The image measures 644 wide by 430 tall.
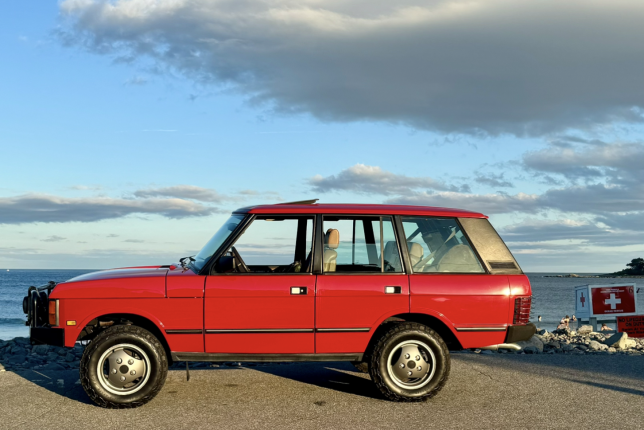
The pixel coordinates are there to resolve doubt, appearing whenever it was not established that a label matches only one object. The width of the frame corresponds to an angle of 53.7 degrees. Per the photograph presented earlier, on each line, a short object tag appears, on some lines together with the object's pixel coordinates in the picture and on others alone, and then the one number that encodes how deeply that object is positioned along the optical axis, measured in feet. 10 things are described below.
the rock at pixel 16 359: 40.78
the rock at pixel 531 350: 38.79
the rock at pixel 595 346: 41.24
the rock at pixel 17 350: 48.25
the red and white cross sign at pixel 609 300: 59.88
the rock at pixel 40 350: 46.68
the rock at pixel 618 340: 41.96
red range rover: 21.68
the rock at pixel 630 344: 42.54
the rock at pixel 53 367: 32.98
